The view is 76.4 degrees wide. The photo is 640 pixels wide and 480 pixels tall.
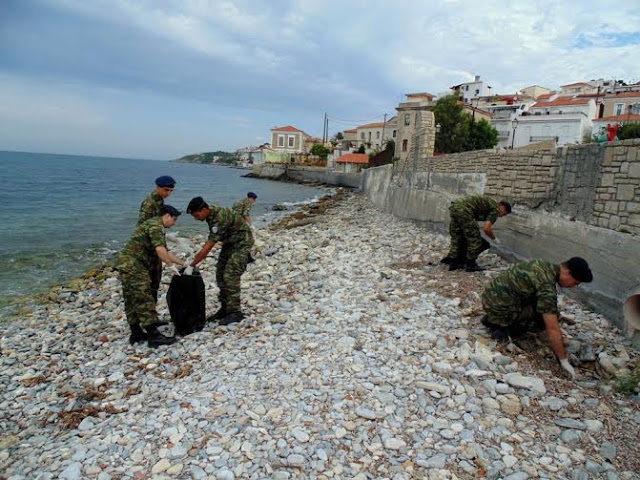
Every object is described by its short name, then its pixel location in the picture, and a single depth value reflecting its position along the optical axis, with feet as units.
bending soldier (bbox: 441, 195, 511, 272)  24.04
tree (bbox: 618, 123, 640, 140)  71.51
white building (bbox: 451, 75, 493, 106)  212.43
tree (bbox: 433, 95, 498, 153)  115.24
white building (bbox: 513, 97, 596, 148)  132.36
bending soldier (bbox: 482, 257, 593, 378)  13.47
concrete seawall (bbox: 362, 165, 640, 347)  16.56
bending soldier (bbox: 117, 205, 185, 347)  17.16
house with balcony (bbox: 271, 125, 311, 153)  320.29
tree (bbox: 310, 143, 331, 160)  246.06
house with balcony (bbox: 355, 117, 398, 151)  232.73
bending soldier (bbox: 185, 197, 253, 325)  18.56
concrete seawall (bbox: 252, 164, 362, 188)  162.30
